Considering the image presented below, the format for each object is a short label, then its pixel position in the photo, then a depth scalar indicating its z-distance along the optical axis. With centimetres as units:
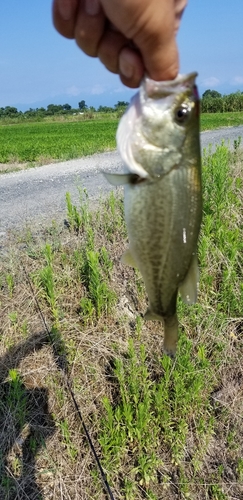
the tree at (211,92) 6400
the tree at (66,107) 7538
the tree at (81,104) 7928
